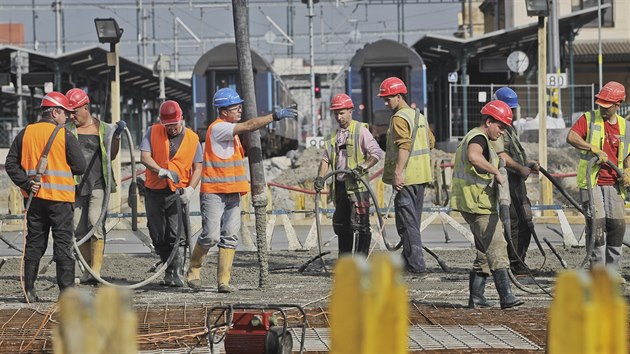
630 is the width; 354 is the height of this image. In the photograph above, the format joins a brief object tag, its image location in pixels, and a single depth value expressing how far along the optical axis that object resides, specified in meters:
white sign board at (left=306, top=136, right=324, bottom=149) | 38.08
